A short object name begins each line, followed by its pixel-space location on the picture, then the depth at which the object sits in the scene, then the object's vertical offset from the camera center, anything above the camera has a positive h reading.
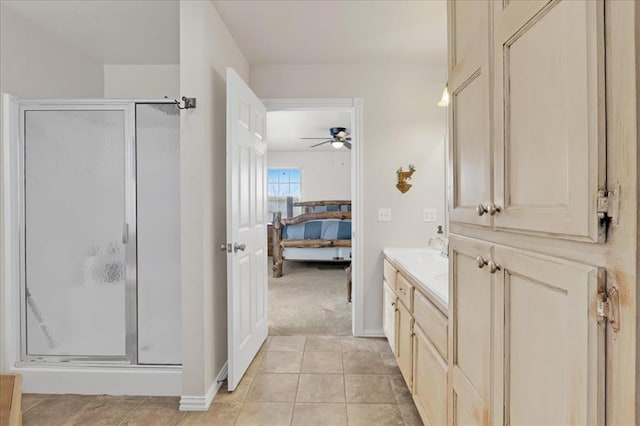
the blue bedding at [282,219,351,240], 6.27 -0.37
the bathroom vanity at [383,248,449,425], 1.42 -0.61
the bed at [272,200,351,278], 6.23 -0.52
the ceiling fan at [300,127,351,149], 5.65 +1.24
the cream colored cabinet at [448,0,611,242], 0.56 +0.19
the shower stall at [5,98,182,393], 2.27 -0.16
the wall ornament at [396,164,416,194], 3.08 +0.27
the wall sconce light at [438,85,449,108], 2.49 +0.80
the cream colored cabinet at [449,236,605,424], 0.57 -0.28
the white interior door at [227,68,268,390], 2.16 -0.12
